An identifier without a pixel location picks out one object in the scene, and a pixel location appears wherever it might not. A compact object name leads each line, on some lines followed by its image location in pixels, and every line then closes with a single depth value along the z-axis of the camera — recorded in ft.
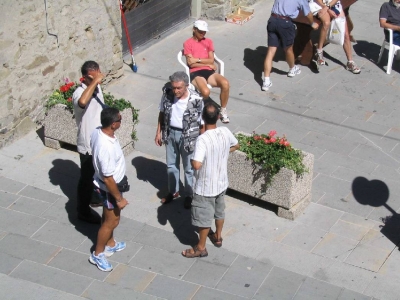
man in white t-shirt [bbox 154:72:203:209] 40.02
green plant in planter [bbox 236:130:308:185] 40.46
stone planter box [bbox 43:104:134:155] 46.92
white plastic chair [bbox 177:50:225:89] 52.40
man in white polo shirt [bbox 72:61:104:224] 38.86
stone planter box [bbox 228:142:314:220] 41.05
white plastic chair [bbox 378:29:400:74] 61.29
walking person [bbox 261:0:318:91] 56.91
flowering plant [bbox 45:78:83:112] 46.83
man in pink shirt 51.43
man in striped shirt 35.55
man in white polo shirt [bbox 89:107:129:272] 34.27
